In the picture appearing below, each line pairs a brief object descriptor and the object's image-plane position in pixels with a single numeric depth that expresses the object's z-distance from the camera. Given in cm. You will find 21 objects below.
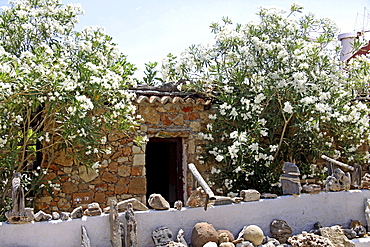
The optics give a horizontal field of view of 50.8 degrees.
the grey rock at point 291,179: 590
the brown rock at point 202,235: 469
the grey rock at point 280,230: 540
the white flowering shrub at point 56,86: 500
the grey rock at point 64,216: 435
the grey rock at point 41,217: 429
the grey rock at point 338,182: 638
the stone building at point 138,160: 642
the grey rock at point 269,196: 574
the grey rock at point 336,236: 536
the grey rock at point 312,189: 614
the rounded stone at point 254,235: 500
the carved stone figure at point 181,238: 471
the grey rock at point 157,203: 485
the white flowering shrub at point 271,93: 686
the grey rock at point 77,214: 445
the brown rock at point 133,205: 475
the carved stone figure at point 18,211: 413
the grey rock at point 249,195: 554
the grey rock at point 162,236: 463
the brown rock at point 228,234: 496
